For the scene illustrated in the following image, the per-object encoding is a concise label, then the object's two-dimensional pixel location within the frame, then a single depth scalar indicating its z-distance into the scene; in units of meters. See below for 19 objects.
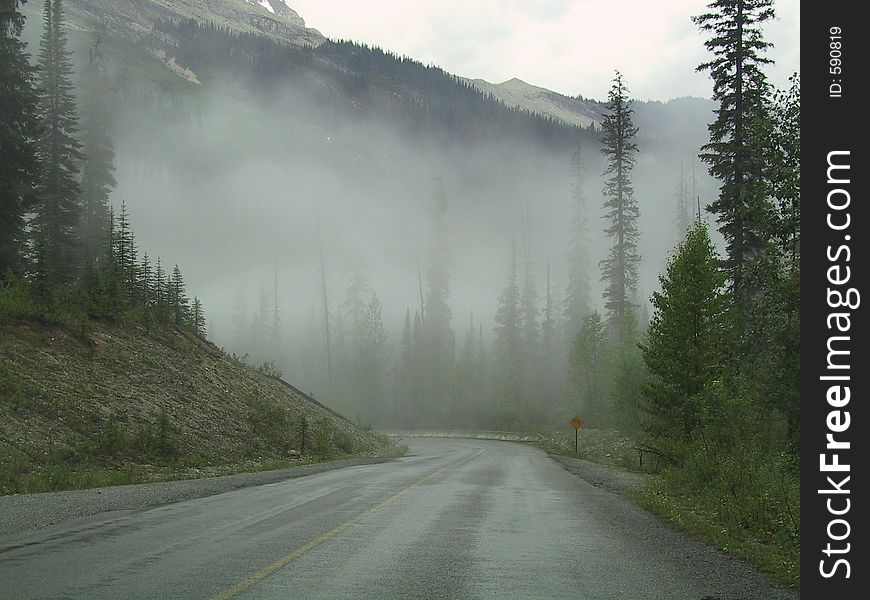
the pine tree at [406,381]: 91.25
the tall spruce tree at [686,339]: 26.39
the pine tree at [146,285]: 33.50
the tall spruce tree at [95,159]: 48.44
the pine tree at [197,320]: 36.38
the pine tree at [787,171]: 16.10
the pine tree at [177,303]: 34.91
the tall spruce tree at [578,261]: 72.12
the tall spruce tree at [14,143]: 29.12
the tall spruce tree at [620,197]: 55.09
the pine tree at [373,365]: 92.75
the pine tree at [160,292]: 33.69
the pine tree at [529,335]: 86.69
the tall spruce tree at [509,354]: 79.31
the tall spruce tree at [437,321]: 89.75
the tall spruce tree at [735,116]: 29.20
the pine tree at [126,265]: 32.72
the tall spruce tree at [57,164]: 36.03
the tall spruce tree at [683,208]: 83.56
